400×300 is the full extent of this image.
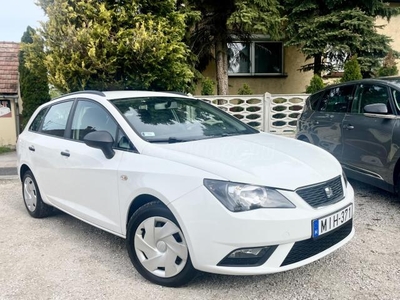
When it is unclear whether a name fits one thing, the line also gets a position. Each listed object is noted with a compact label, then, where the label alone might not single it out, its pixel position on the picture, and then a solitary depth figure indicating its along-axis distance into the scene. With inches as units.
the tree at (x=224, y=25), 347.6
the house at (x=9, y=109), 477.7
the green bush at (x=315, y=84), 374.0
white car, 98.9
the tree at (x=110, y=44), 269.4
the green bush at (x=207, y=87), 375.2
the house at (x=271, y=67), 466.3
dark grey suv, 173.8
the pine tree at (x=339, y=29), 379.2
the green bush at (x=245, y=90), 390.9
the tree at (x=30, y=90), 435.2
